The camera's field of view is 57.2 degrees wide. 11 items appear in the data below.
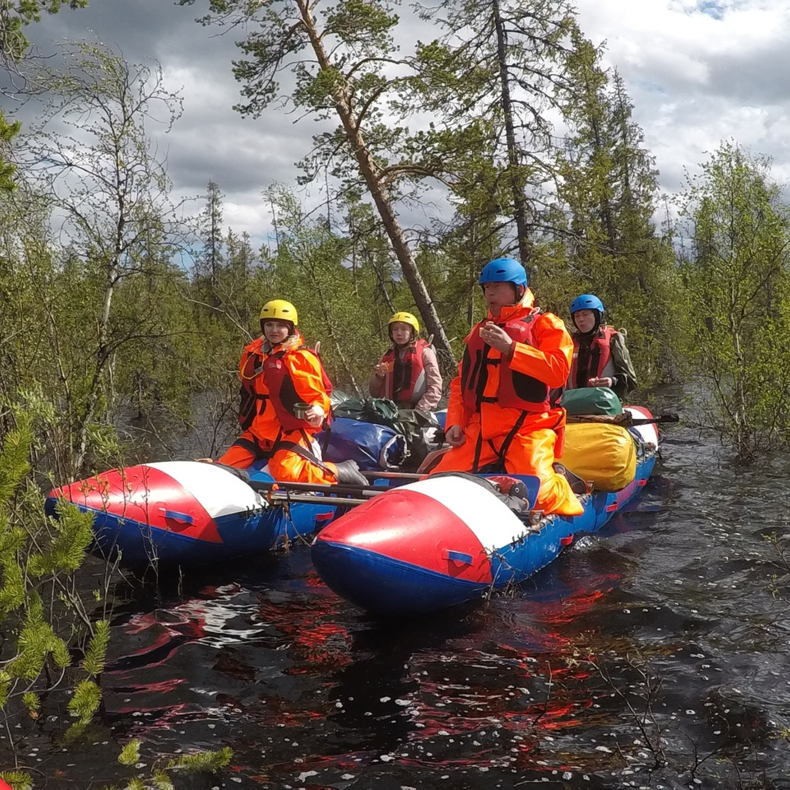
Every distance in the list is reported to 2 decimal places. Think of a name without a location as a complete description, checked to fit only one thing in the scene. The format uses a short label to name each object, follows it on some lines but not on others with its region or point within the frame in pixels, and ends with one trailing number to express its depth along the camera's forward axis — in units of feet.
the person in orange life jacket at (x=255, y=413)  21.42
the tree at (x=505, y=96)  43.15
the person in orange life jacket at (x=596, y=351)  25.98
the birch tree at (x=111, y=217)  26.11
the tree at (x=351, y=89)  37.83
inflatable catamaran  13.50
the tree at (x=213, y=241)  130.11
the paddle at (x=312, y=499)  17.84
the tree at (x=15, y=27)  18.13
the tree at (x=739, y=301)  29.60
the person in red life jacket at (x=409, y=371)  30.25
